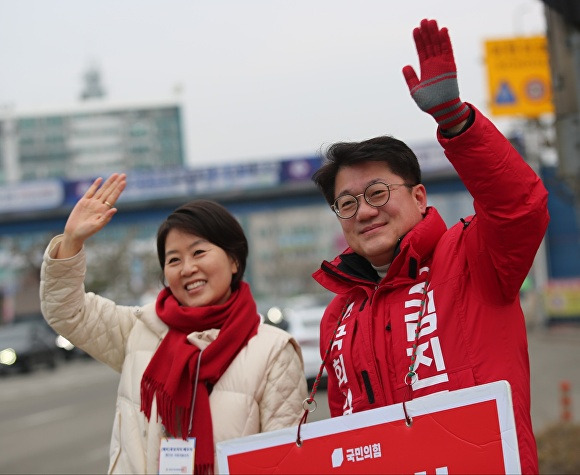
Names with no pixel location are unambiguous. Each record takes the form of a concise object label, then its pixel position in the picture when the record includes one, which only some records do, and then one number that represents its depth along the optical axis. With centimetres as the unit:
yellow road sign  3491
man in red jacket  233
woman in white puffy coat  303
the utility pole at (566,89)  480
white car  1421
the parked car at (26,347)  2530
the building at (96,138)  14038
